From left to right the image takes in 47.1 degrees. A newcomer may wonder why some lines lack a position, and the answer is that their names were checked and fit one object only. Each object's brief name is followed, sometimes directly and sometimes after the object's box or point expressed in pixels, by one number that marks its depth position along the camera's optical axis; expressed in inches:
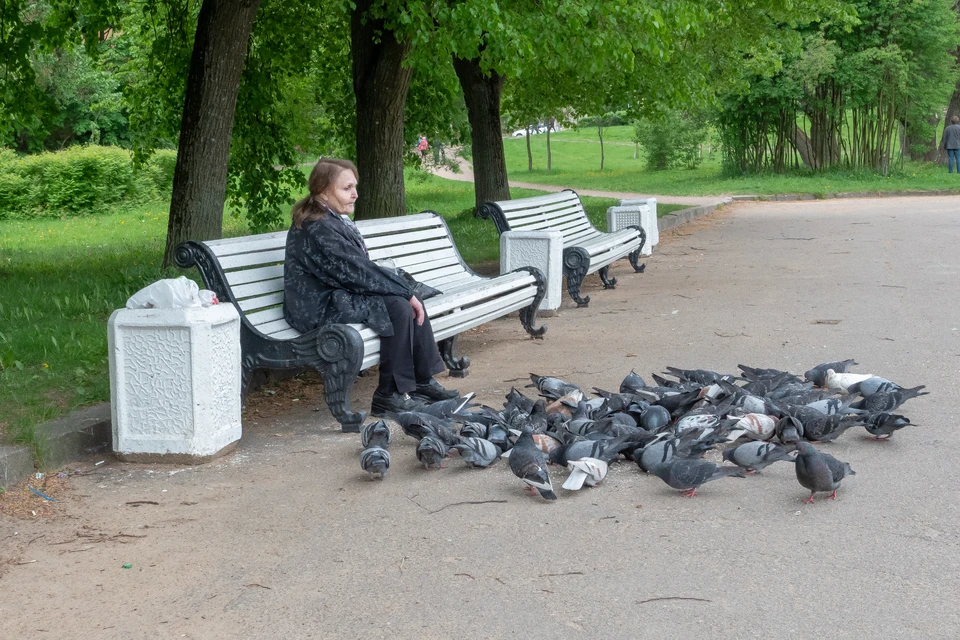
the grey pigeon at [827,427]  205.4
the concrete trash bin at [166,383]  202.2
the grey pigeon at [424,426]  205.9
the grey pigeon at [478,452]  198.5
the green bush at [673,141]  1603.1
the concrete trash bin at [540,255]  381.4
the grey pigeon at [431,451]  197.5
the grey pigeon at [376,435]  203.2
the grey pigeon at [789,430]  203.8
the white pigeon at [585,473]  183.8
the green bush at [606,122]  3078.2
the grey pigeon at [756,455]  186.5
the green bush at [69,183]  1167.0
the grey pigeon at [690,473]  176.2
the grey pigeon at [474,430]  208.4
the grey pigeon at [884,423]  206.9
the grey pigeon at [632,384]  237.3
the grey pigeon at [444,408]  223.0
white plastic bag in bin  205.6
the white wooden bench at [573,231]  407.2
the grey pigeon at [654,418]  210.7
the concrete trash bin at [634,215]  561.9
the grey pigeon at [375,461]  191.6
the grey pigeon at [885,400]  216.4
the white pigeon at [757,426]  204.7
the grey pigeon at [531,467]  179.2
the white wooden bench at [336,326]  229.9
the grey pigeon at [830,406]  212.5
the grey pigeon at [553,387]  241.3
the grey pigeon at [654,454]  191.0
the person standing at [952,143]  1354.6
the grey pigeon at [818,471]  172.7
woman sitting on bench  242.7
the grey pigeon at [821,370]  250.3
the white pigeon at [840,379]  242.1
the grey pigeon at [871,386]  225.1
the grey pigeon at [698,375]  241.8
